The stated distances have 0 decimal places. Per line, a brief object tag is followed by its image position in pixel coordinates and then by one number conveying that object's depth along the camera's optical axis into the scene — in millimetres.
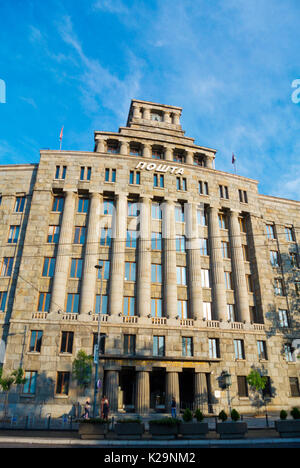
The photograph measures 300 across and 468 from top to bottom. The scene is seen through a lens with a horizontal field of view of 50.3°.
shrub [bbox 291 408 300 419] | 20016
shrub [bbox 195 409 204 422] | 20969
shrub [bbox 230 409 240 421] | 20875
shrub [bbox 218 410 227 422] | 21547
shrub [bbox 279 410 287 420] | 21144
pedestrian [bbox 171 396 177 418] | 29797
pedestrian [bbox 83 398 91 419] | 27067
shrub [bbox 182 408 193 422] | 20184
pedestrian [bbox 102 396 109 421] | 26188
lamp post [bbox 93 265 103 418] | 28797
